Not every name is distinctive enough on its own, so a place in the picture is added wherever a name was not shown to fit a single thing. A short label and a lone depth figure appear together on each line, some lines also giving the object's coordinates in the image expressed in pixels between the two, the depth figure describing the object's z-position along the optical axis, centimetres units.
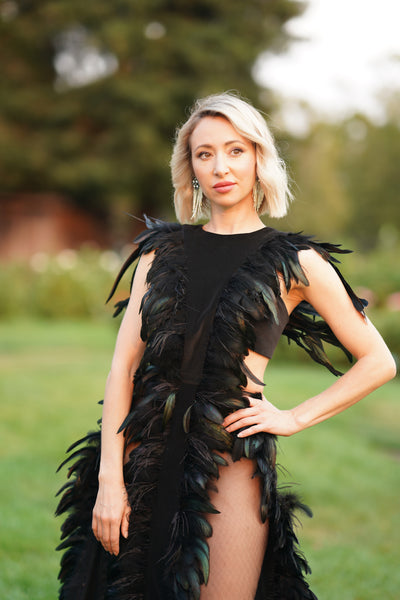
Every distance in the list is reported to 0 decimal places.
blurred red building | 2555
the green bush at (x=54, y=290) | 1588
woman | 209
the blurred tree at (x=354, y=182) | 3909
